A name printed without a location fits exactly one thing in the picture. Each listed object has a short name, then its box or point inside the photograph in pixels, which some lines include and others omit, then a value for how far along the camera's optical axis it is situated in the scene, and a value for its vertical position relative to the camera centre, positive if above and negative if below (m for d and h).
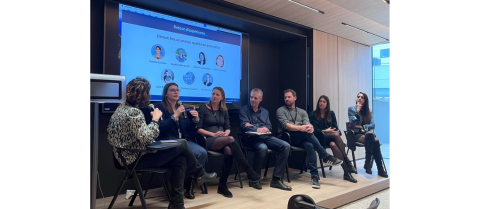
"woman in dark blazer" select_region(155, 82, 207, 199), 3.25 -0.17
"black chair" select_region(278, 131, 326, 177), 4.20 -0.44
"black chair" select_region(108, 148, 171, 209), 2.60 -0.54
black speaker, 1.40 -0.42
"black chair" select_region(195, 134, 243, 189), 3.51 -0.43
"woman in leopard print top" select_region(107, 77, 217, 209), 2.60 -0.27
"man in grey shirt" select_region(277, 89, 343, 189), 4.13 -0.34
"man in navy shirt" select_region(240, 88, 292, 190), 3.88 -0.45
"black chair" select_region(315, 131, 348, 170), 4.49 -0.47
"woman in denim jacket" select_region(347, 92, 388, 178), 4.66 -0.37
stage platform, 3.11 -0.98
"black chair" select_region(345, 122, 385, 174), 4.77 -0.55
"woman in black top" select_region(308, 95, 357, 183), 4.41 -0.33
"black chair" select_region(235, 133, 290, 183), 4.03 -0.52
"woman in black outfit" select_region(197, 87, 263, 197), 3.55 -0.32
